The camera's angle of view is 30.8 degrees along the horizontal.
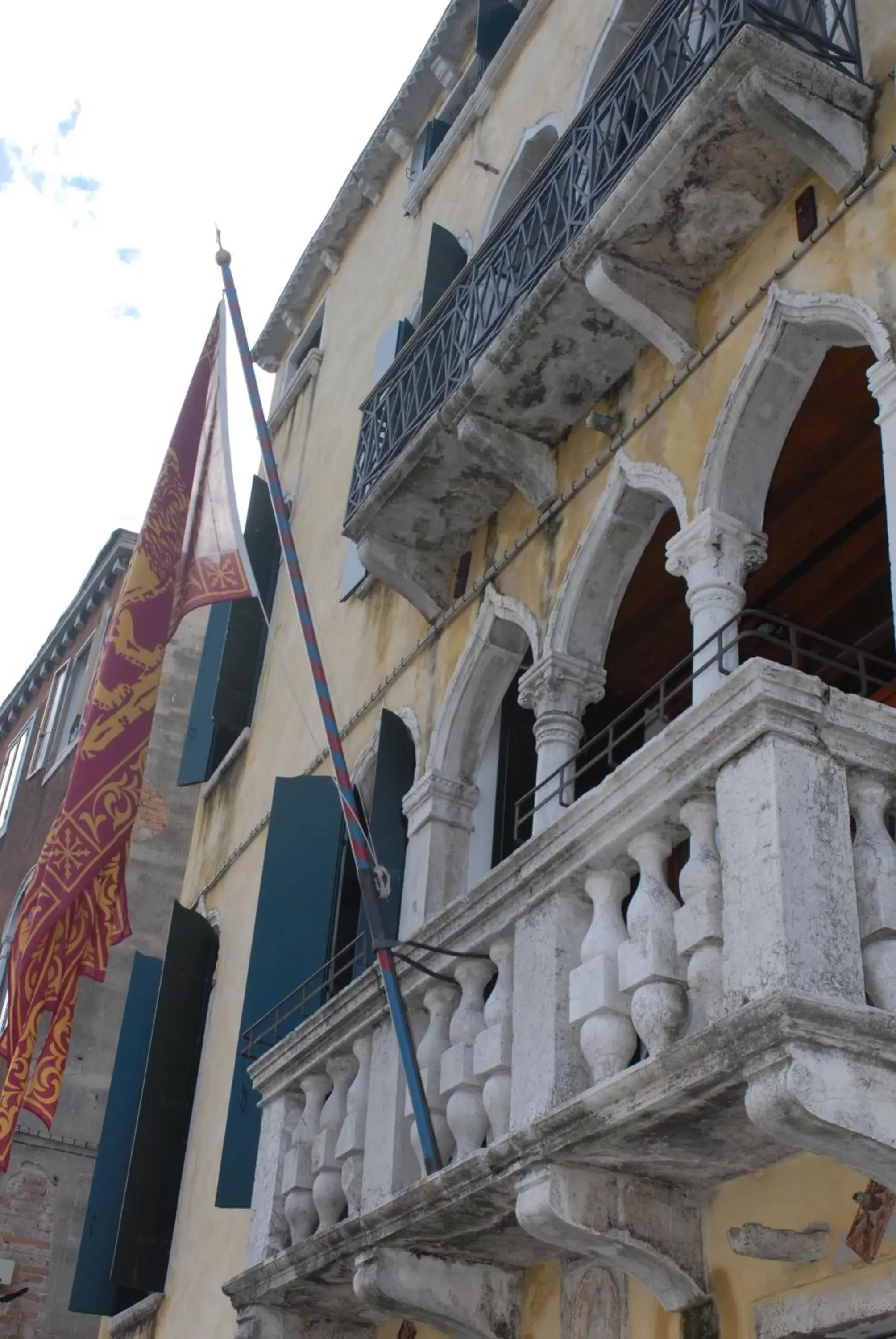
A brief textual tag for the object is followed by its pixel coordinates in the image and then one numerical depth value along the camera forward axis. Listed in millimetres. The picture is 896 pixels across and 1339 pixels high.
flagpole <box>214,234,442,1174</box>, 5512
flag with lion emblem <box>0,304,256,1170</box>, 8586
